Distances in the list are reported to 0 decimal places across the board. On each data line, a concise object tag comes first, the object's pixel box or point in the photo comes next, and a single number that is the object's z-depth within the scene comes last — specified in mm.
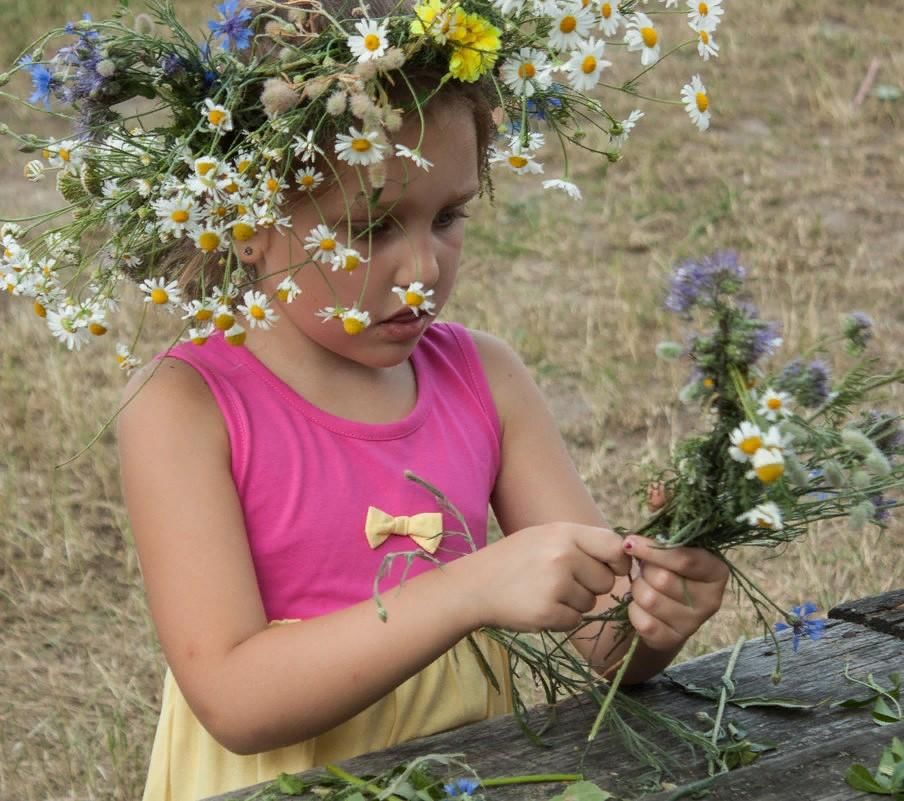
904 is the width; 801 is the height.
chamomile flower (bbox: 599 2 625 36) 1958
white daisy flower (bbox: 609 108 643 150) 2068
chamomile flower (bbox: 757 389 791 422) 1802
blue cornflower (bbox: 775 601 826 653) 1999
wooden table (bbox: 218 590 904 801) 1881
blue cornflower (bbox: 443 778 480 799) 1890
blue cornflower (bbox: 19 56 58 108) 2013
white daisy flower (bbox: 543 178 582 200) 2043
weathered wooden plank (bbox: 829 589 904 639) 2128
